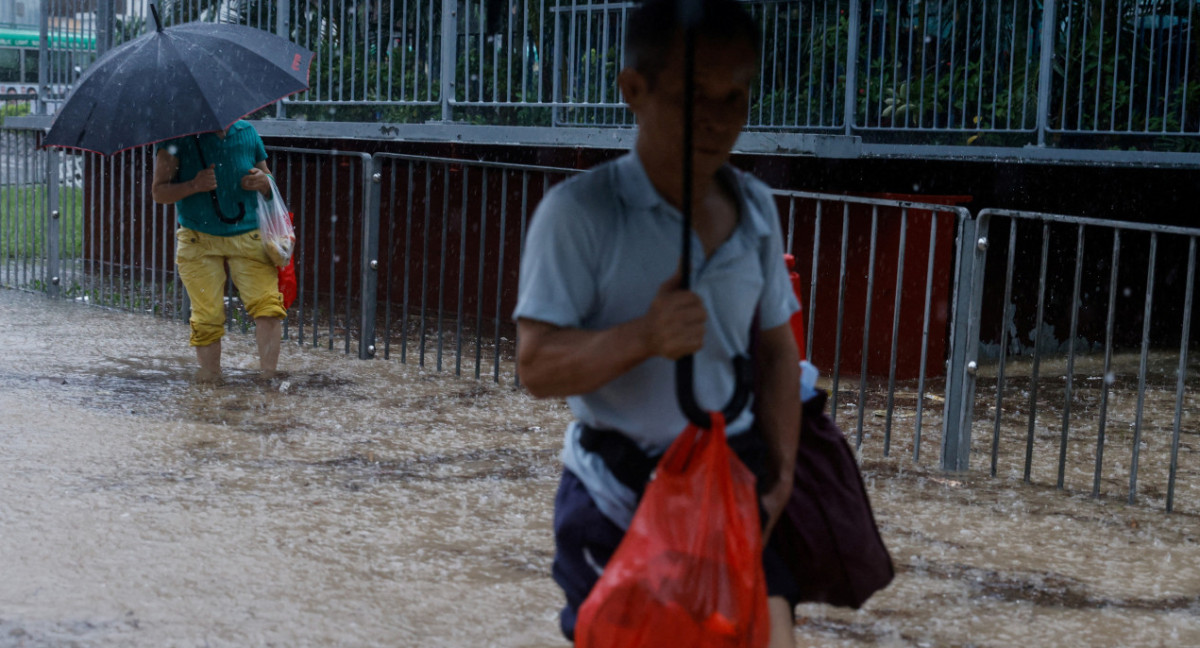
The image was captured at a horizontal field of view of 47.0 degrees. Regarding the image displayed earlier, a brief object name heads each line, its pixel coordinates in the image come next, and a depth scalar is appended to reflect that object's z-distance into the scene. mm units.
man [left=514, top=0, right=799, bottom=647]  2150
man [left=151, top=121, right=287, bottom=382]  7633
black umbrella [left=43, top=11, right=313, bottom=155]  7418
